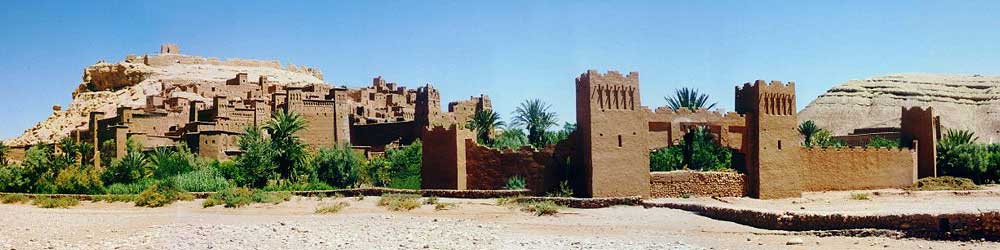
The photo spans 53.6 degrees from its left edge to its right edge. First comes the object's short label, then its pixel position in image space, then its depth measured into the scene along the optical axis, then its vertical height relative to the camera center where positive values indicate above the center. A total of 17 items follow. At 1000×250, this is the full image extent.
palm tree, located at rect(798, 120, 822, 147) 46.56 +0.48
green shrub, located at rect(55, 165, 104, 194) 35.09 -1.27
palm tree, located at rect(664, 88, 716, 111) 34.72 +1.43
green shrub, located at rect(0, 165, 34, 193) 38.00 -1.32
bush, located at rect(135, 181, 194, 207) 29.36 -1.54
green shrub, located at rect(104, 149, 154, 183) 37.09 -0.92
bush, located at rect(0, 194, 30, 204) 34.06 -1.79
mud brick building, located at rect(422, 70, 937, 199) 24.56 -0.28
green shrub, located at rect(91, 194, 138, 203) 30.94 -1.64
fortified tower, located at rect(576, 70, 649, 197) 24.36 +0.17
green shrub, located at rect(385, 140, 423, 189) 33.81 -0.84
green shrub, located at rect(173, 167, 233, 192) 33.56 -1.26
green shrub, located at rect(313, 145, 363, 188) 36.31 -0.88
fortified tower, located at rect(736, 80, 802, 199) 26.52 +0.00
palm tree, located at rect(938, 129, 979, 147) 36.62 -0.01
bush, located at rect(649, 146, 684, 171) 32.03 -0.61
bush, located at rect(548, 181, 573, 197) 25.12 -1.24
